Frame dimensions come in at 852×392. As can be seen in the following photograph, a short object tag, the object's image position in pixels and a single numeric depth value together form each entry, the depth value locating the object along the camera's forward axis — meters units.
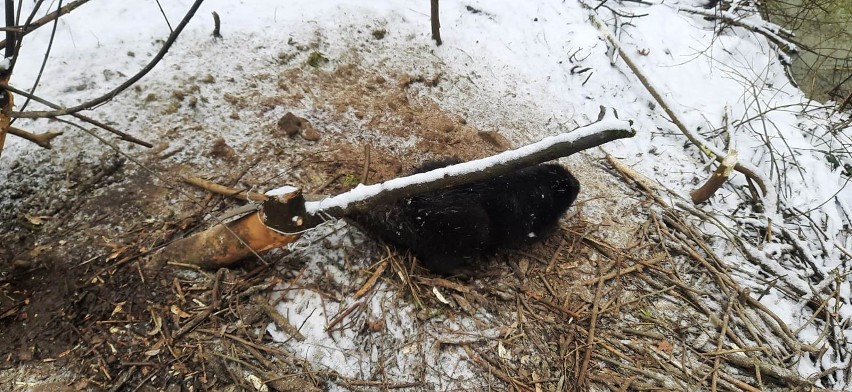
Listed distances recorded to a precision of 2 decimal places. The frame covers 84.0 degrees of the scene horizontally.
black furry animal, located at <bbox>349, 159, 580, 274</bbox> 2.75
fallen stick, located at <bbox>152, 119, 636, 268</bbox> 2.35
